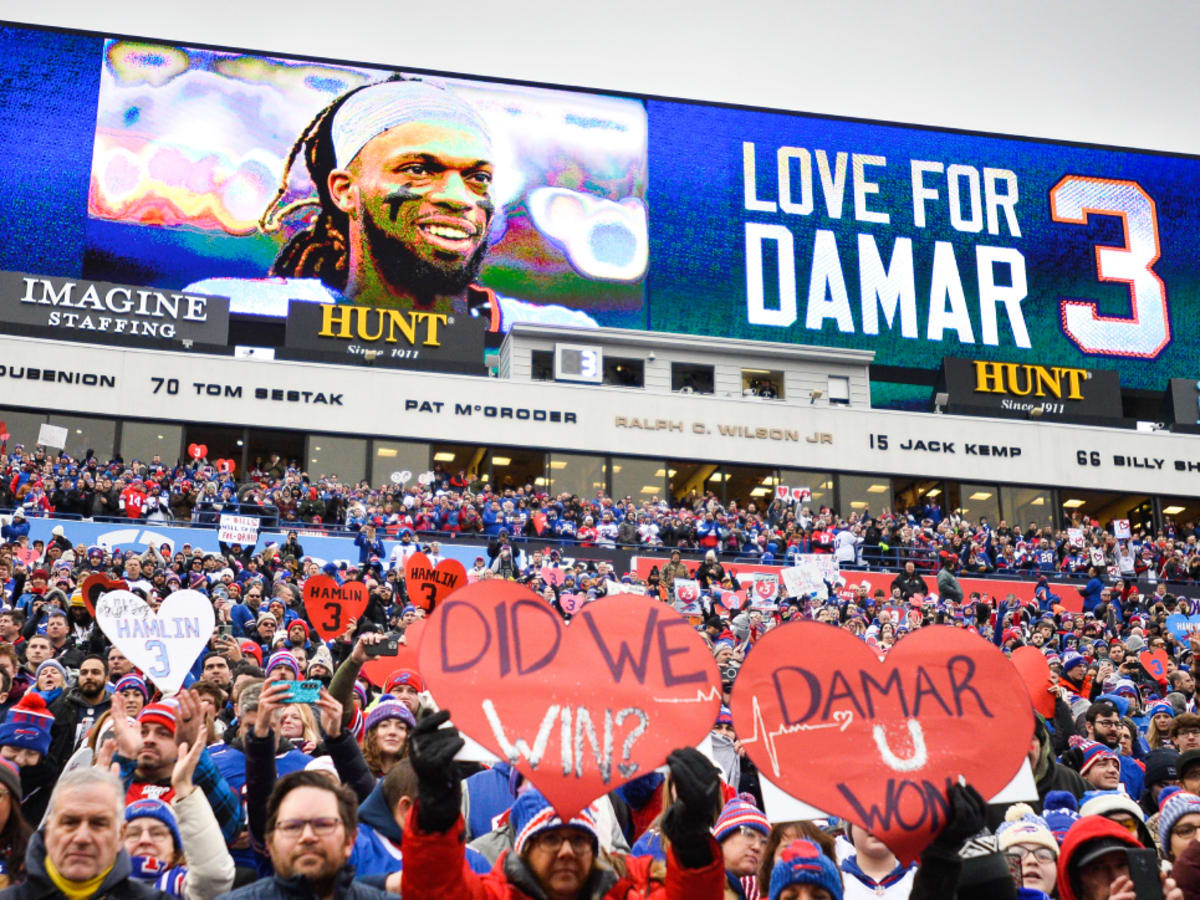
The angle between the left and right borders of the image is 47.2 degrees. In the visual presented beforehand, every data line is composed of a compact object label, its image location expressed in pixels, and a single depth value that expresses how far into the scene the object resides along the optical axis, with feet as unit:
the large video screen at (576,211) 129.29
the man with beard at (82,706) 23.71
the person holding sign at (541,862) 12.03
